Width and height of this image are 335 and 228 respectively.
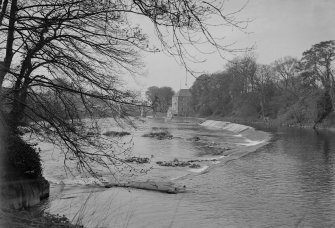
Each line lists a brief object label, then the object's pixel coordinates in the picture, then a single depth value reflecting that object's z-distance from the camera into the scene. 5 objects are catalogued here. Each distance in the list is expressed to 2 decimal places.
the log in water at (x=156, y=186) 14.47
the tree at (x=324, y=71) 55.50
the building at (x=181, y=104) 119.25
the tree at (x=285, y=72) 80.08
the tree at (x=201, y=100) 99.94
